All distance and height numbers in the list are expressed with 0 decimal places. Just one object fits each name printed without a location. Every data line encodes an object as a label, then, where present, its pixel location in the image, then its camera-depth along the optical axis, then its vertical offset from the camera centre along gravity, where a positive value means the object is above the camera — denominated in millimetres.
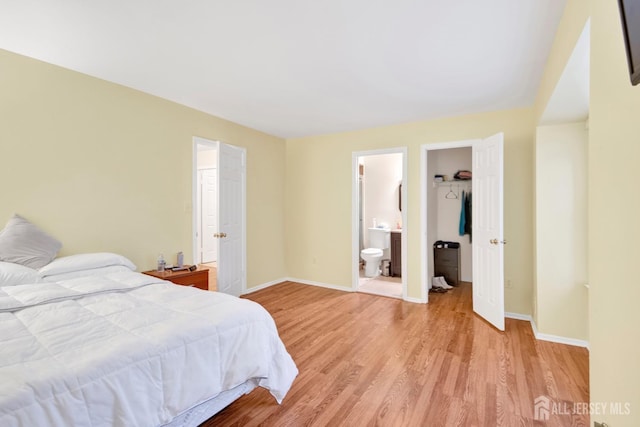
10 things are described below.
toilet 5492 -709
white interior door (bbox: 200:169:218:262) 6609 -30
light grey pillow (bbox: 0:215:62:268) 2317 -258
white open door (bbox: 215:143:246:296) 3977 -100
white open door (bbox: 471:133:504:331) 3217 -208
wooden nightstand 3043 -687
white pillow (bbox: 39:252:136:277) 2379 -436
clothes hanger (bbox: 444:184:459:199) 5391 +346
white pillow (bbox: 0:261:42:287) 2072 -454
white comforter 1062 -610
